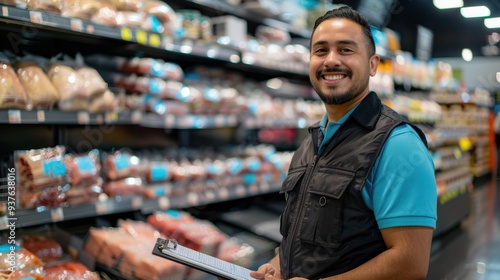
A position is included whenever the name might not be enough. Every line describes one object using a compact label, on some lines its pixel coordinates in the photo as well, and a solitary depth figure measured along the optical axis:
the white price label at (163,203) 2.51
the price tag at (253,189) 3.12
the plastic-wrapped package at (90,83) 2.13
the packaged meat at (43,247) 2.08
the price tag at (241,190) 3.03
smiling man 1.11
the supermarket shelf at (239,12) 3.05
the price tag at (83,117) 2.09
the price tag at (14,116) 1.81
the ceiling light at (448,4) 7.98
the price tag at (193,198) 2.67
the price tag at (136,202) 2.36
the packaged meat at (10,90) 1.83
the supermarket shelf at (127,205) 1.86
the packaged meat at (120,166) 2.40
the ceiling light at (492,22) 9.59
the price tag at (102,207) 2.15
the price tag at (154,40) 2.35
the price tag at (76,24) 1.97
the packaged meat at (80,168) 2.13
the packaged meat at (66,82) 2.08
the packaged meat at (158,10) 2.63
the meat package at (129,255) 2.01
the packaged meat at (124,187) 2.34
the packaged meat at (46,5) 1.92
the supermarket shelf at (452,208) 4.61
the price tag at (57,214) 1.94
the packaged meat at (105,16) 2.19
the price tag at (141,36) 2.29
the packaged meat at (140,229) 2.37
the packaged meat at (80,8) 2.12
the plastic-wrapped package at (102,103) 2.18
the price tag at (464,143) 6.98
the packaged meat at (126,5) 2.46
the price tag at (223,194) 2.87
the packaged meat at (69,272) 1.89
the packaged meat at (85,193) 2.10
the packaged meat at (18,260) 1.73
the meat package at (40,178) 1.94
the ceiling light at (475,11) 8.56
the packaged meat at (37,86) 2.00
